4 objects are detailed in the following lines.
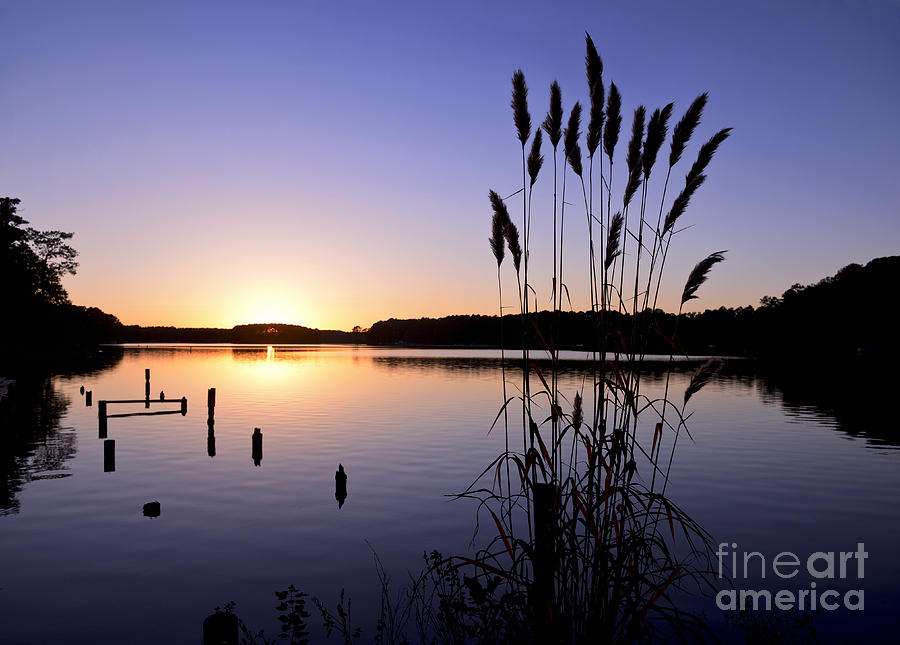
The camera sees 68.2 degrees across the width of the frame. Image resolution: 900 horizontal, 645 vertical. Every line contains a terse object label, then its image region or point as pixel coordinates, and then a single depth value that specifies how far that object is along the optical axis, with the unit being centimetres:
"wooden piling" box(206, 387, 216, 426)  3123
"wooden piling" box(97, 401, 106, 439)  3016
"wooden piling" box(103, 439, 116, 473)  2247
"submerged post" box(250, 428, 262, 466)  2517
